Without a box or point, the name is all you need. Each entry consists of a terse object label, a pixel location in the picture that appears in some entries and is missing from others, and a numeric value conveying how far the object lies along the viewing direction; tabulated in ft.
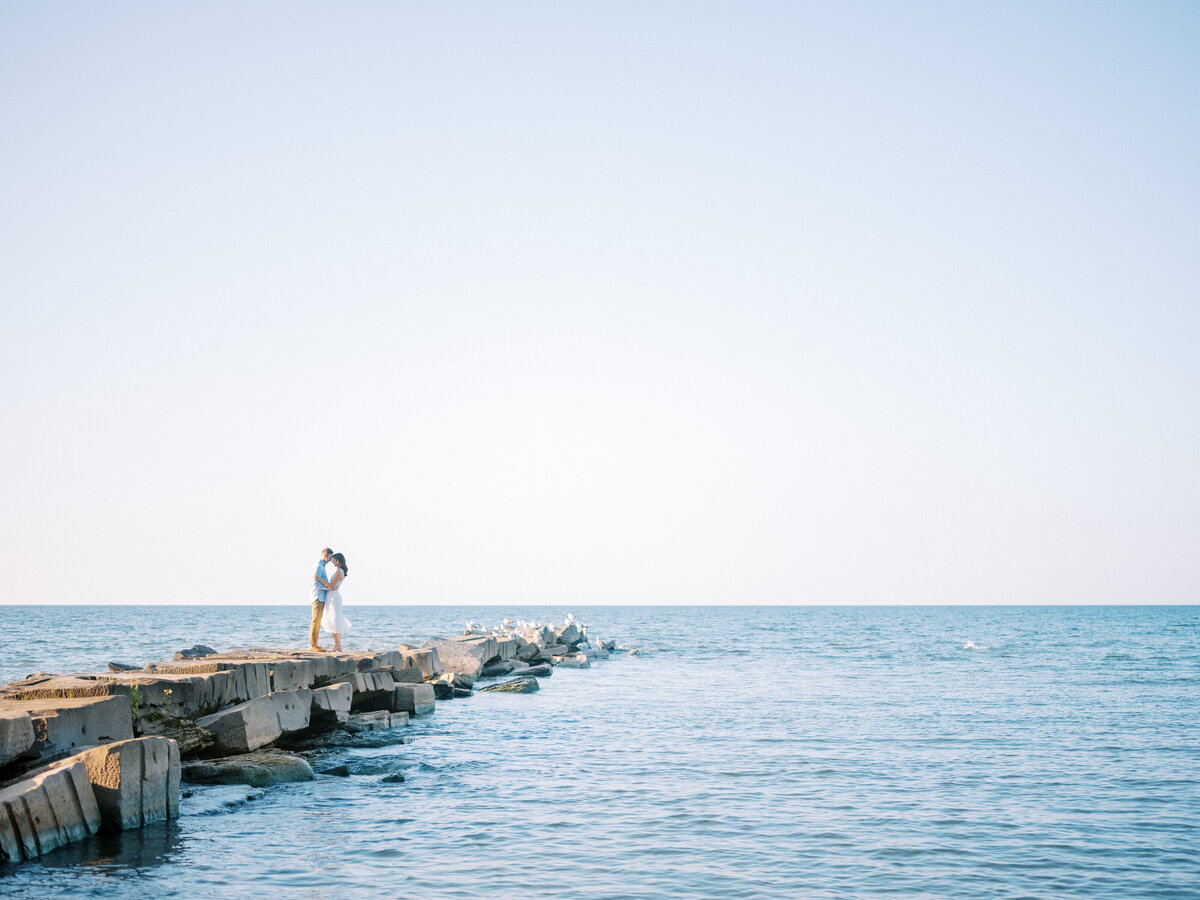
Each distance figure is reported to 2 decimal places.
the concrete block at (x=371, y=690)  58.44
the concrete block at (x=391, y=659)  66.18
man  62.95
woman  63.10
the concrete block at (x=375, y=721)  54.39
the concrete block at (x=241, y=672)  44.57
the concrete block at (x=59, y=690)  35.22
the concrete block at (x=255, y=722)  40.81
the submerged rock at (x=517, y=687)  82.58
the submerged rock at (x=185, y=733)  38.60
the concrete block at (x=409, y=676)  69.32
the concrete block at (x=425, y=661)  76.35
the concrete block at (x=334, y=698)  49.37
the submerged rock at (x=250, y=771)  38.50
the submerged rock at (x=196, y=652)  71.77
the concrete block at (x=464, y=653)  94.43
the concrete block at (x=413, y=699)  62.64
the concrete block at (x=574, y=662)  116.78
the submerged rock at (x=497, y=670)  99.30
